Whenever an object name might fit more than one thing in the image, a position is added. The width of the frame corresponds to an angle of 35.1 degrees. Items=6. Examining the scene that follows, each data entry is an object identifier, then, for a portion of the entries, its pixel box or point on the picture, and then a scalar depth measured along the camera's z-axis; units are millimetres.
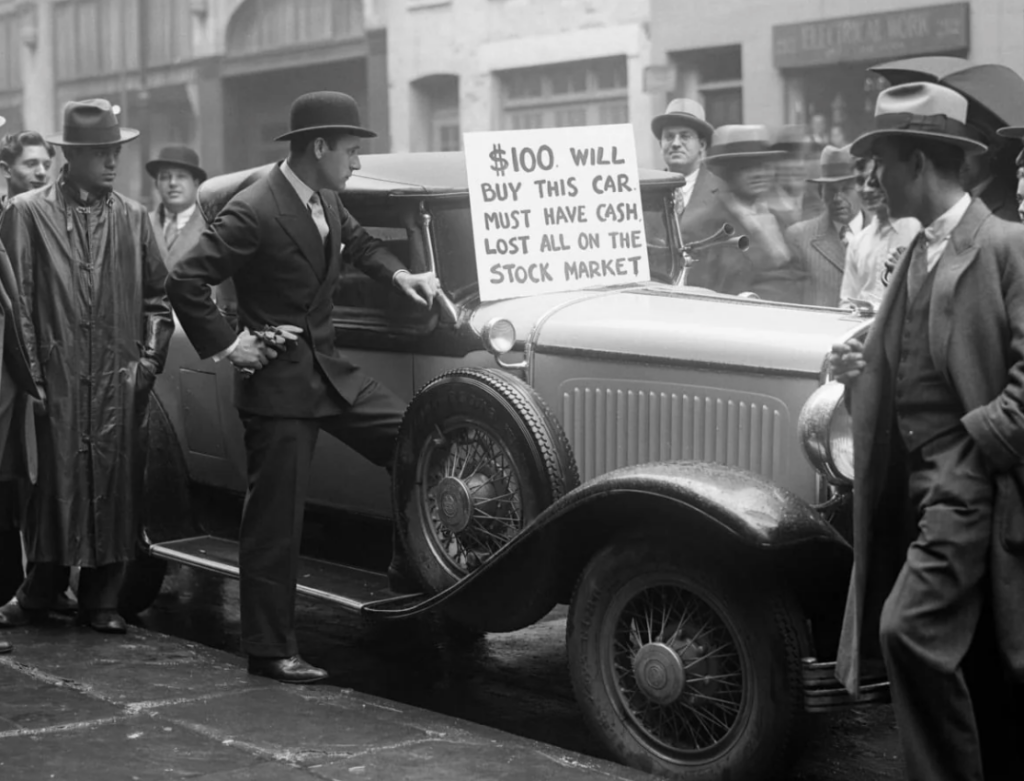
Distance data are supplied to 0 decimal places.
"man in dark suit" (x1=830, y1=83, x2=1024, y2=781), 3596
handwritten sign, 5691
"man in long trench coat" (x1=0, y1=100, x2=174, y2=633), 6191
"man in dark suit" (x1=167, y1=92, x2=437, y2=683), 5461
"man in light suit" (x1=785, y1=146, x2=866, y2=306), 7508
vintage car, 4324
